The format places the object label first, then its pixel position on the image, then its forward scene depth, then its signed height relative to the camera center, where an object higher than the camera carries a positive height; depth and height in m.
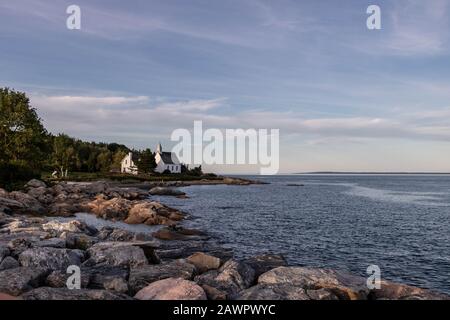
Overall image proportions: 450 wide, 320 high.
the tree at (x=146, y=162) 137.25 +1.76
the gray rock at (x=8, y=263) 15.76 -3.73
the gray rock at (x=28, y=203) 38.84 -3.50
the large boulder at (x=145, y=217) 37.84 -4.62
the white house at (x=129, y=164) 143.00 +1.12
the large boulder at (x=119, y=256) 17.67 -3.87
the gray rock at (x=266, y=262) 18.39 -4.52
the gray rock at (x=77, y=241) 21.48 -3.96
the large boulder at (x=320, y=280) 14.04 -4.15
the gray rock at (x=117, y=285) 13.94 -4.02
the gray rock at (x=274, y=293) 12.98 -4.02
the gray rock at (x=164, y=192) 81.50 -4.93
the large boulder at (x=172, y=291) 12.78 -3.92
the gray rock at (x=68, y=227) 25.03 -3.74
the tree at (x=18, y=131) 55.12 +4.91
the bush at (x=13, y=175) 49.94 -1.09
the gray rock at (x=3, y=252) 16.71 -3.51
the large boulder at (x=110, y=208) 40.16 -4.17
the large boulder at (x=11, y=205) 36.47 -3.42
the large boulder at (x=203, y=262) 17.97 -4.16
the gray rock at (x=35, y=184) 51.78 -2.14
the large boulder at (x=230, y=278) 14.83 -4.19
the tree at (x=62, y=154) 101.75 +3.22
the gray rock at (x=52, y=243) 19.69 -3.69
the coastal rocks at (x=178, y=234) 29.84 -5.01
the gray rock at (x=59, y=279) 14.14 -3.90
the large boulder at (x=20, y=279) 13.18 -3.74
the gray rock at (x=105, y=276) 14.23 -4.03
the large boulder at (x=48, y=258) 16.42 -3.71
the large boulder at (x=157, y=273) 14.73 -3.98
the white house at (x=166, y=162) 152.88 +2.06
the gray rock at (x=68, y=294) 12.21 -3.82
